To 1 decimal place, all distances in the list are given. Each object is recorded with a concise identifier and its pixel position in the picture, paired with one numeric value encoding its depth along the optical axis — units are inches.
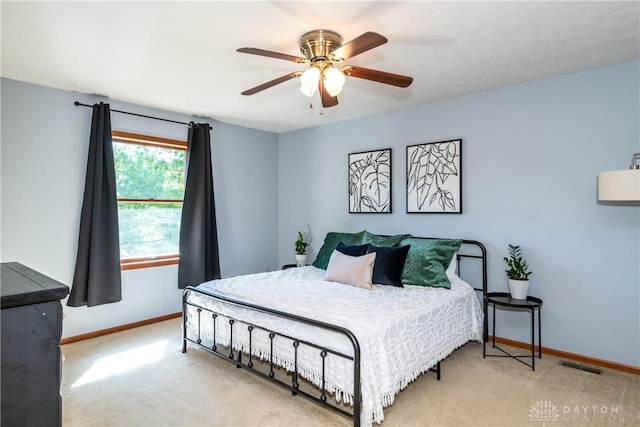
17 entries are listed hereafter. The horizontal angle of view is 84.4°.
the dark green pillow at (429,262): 127.6
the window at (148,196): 156.3
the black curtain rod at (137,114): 140.0
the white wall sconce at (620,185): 90.6
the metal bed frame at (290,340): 79.9
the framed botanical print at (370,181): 168.7
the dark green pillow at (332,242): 162.4
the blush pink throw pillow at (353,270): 125.9
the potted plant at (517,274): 122.6
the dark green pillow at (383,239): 148.6
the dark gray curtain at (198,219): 170.1
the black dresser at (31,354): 26.6
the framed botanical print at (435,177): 147.0
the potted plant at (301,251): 192.1
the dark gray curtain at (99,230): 138.3
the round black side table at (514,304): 116.2
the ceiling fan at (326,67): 82.0
